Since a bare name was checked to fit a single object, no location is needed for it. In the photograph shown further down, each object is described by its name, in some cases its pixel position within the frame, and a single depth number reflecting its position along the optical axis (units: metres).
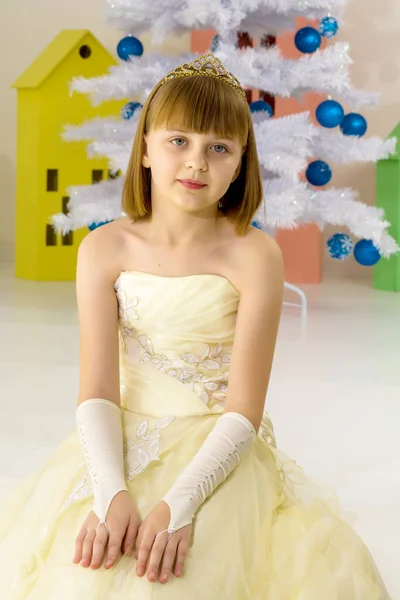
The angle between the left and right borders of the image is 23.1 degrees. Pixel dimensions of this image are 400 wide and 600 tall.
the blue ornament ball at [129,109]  3.52
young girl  1.03
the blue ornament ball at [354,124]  3.55
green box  4.16
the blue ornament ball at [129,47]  3.56
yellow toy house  4.24
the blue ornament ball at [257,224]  3.33
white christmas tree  3.23
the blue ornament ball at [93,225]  3.58
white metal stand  3.49
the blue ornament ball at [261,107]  3.34
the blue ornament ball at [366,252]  3.55
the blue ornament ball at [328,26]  3.46
